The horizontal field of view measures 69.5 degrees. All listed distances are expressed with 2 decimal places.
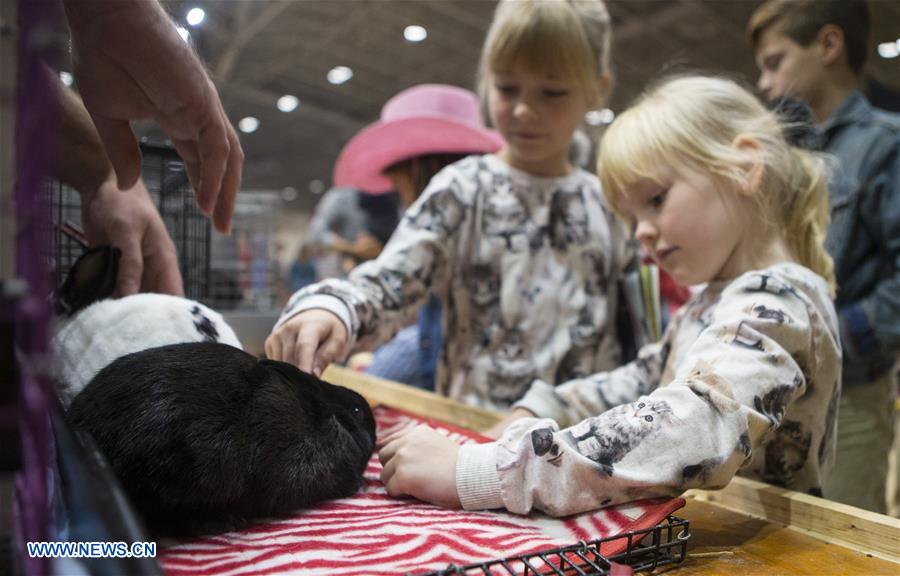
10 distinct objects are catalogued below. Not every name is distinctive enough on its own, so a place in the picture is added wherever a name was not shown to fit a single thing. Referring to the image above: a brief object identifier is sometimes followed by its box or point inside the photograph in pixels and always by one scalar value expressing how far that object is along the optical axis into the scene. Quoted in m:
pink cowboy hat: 1.63
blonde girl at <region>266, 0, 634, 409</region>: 1.05
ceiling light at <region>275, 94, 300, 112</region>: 5.55
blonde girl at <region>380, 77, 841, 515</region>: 0.54
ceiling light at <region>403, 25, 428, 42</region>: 3.92
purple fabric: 0.25
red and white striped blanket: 0.44
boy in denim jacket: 1.19
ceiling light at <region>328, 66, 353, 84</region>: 4.86
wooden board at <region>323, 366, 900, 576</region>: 0.51
